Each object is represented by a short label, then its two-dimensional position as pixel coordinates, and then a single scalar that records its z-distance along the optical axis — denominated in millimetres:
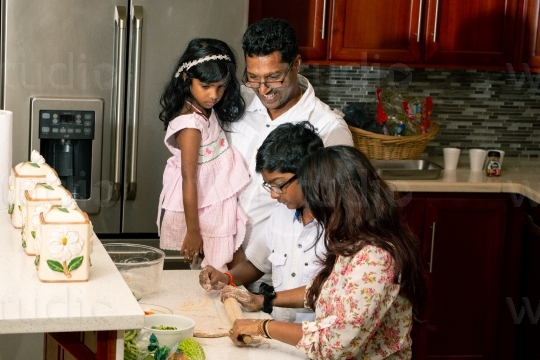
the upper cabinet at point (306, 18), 3719
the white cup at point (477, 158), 3875
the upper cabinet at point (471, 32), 3848
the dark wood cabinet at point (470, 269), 3623
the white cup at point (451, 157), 3896
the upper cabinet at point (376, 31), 3779
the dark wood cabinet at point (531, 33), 3867
